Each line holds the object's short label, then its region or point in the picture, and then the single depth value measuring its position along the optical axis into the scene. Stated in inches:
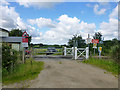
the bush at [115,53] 268.9
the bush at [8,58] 203.6
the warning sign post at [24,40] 281.5
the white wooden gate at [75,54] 457.5
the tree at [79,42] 621.8
